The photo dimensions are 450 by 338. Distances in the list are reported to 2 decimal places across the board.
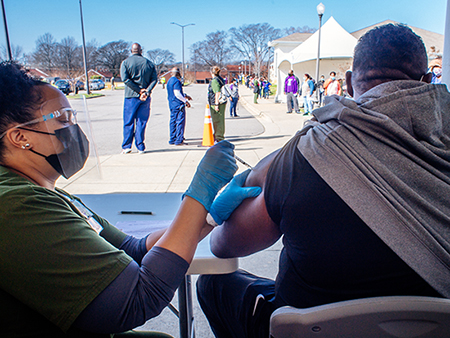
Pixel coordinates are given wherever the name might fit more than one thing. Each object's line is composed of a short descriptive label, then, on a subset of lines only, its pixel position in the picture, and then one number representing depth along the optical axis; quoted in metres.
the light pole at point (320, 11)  13.43
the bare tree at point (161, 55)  41.55
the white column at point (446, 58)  2.54
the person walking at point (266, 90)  25.35
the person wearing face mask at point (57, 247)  0.84
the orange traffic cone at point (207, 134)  7.60
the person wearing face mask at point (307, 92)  13.01
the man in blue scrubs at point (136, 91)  6.32
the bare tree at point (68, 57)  34.05
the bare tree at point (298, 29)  48.12
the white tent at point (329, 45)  15.54
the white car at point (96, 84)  41.89
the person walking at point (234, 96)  11.46
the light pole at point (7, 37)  2.37
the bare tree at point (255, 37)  57.28
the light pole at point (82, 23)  22.06
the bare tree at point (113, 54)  52.94
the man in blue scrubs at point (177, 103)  7.35
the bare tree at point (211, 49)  60.03
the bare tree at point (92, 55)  47.05
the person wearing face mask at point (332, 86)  12.74
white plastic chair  0.79
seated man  0.84
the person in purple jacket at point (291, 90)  13.44
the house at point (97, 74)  52.19
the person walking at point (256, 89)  19.84
